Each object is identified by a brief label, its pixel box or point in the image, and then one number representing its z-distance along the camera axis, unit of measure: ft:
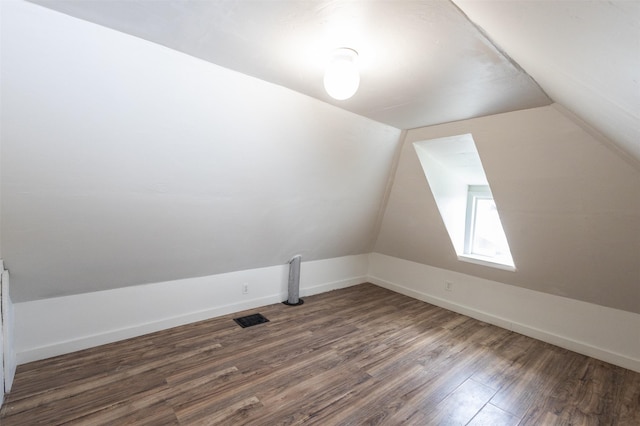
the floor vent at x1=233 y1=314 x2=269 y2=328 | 10.03
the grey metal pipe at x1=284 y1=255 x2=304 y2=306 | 11.94
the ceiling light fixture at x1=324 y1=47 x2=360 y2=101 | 5.12
